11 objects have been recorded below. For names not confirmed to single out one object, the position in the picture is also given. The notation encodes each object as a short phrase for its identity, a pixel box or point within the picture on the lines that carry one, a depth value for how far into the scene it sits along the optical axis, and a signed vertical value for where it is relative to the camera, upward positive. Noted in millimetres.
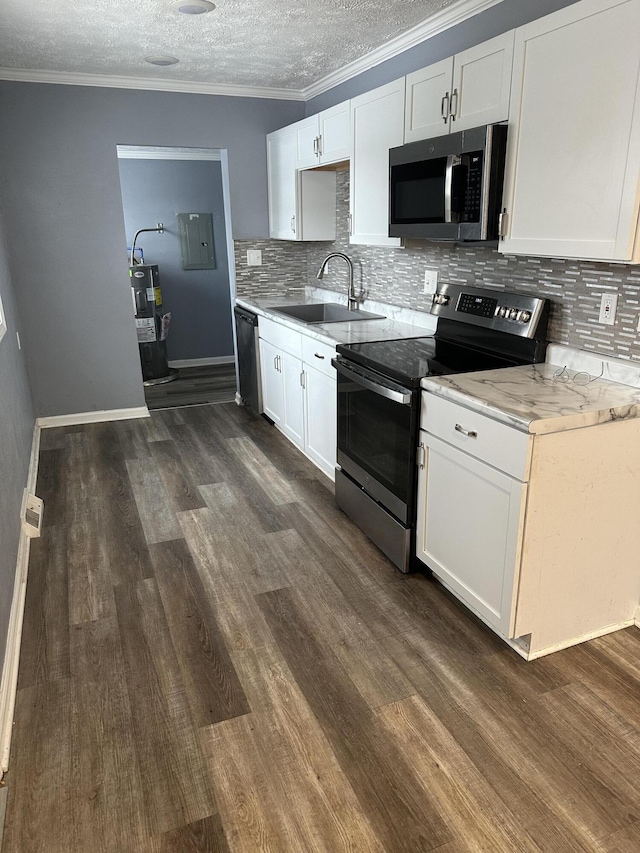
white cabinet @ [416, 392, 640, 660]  1925 -950
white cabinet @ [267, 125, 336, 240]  4324 +239
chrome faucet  4174 -453
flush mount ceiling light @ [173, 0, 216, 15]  2734 +979
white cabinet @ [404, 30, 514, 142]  2219 +526
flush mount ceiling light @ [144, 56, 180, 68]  3690 +1006
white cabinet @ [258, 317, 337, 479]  3402 -952
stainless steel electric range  2490 -618
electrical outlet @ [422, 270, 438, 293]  3332 -273
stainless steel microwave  2271 +176
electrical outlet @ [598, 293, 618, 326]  2229 -284
